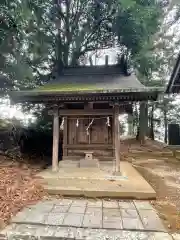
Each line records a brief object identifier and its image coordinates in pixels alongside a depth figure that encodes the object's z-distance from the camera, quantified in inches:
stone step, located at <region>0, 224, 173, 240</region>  94.2
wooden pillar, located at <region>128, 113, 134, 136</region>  701.7
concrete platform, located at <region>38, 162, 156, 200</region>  142.7
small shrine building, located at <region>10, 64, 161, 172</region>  177.7
